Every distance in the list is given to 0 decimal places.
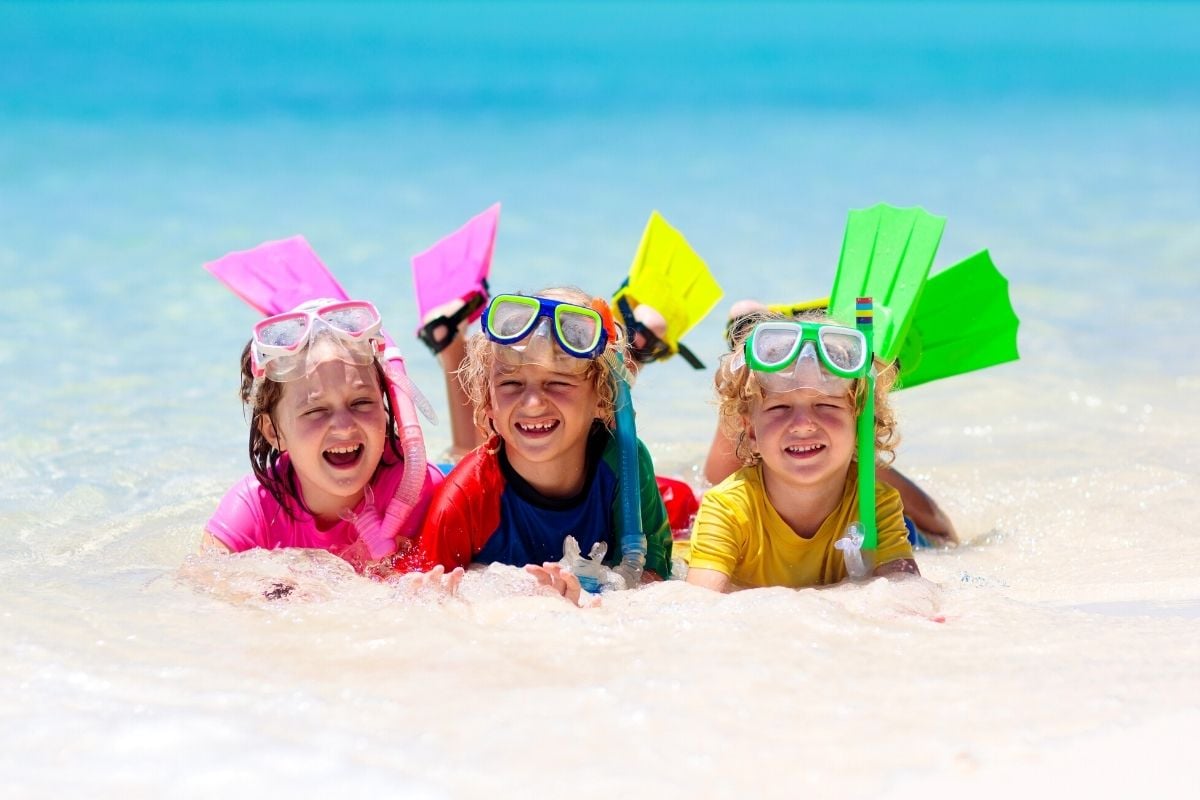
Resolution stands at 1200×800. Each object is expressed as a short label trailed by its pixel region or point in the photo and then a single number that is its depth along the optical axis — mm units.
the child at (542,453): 3307
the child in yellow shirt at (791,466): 3162
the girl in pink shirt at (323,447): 3334
